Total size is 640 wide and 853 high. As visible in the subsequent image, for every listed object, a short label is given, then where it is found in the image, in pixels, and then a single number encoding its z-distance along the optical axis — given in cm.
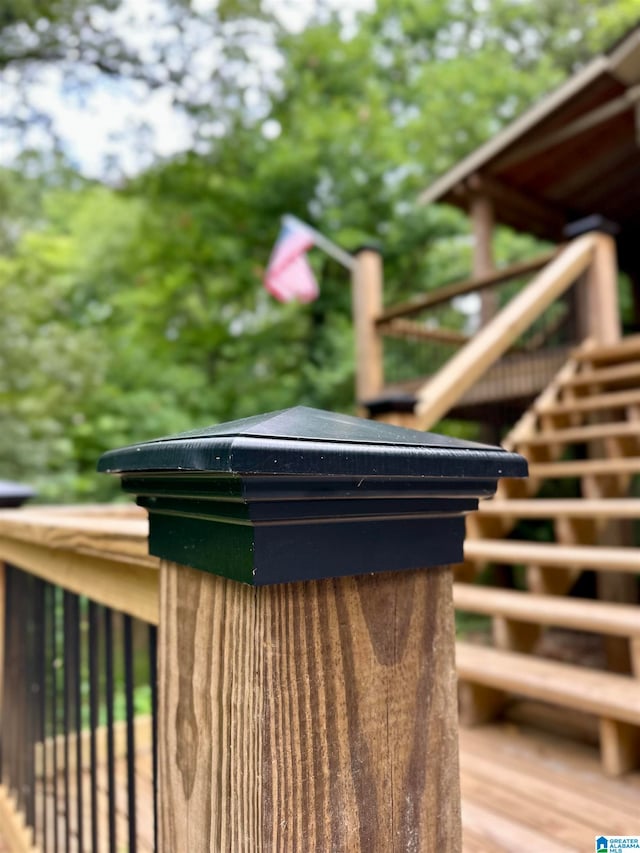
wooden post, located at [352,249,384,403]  521
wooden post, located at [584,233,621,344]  425
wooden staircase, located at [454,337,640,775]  187
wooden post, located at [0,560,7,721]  210
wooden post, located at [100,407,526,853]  56
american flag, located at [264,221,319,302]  730
